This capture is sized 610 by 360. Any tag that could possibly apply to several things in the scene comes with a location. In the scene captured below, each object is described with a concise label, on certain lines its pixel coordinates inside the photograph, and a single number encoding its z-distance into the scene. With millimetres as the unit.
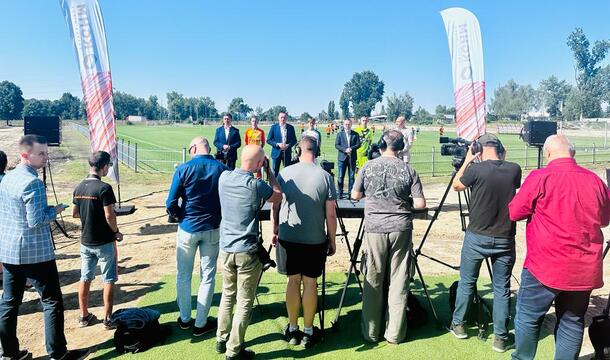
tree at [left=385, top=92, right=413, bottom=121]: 126269
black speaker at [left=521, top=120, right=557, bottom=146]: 8570
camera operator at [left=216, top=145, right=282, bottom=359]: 3734
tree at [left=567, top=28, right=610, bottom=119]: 91994
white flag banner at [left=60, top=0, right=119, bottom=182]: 8016
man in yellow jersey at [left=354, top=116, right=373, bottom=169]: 11078
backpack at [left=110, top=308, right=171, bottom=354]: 4172
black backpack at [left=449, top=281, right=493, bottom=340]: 4532
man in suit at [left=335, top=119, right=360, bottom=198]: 10312
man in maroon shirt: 3104
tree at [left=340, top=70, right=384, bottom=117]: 155000
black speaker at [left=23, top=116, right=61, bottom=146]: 7781
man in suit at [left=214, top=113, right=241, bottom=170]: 10174
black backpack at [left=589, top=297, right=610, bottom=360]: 3812
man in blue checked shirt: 3566
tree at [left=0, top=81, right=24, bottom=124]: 113188
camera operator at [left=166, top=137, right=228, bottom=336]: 4223
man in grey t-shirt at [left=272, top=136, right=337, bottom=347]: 4012
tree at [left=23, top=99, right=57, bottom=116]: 120375
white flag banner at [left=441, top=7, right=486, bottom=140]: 7590
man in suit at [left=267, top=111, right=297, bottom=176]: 10375
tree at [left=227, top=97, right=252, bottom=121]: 136500
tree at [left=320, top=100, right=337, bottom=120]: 155300
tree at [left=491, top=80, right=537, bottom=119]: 126369
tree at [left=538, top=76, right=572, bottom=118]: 124000
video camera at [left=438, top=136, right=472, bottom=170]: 4644
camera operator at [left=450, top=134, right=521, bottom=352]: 4047
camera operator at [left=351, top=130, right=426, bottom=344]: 4086
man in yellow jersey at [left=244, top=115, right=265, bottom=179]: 10195
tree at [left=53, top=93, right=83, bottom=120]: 131750
